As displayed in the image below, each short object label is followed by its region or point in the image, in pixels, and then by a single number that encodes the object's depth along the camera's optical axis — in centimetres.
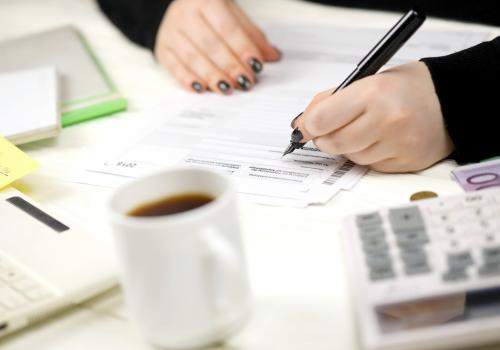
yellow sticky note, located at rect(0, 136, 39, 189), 94
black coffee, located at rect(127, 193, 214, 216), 76
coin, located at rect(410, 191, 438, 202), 88
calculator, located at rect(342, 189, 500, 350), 74
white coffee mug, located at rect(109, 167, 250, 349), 72
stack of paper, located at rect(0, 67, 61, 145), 101
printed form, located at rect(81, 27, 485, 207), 92
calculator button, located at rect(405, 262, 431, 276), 77
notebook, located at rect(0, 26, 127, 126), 107
